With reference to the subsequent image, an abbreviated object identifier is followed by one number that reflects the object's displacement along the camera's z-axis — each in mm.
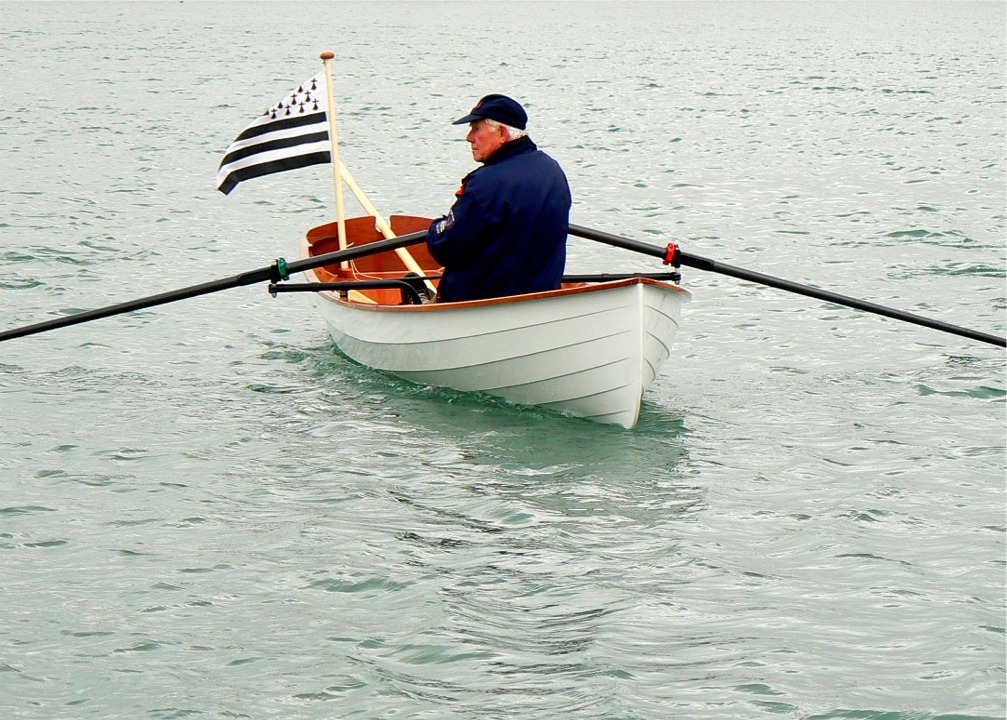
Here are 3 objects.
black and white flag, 19219
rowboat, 15133
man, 15547
